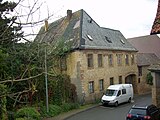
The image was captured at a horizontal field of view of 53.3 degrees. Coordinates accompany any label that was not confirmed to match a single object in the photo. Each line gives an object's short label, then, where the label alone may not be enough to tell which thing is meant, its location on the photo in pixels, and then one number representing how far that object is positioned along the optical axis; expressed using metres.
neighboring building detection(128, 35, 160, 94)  23.95
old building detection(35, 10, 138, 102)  17.48
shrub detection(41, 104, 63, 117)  13.81
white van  16.62
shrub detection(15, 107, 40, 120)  12.13
